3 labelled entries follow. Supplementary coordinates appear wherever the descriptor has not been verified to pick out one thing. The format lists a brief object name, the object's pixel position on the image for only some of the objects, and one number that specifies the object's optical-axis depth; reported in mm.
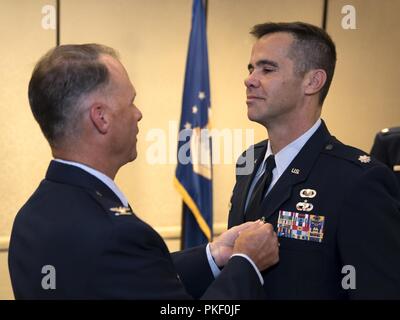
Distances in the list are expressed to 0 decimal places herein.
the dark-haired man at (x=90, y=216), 1169
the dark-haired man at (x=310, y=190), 1468
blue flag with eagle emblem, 3631
